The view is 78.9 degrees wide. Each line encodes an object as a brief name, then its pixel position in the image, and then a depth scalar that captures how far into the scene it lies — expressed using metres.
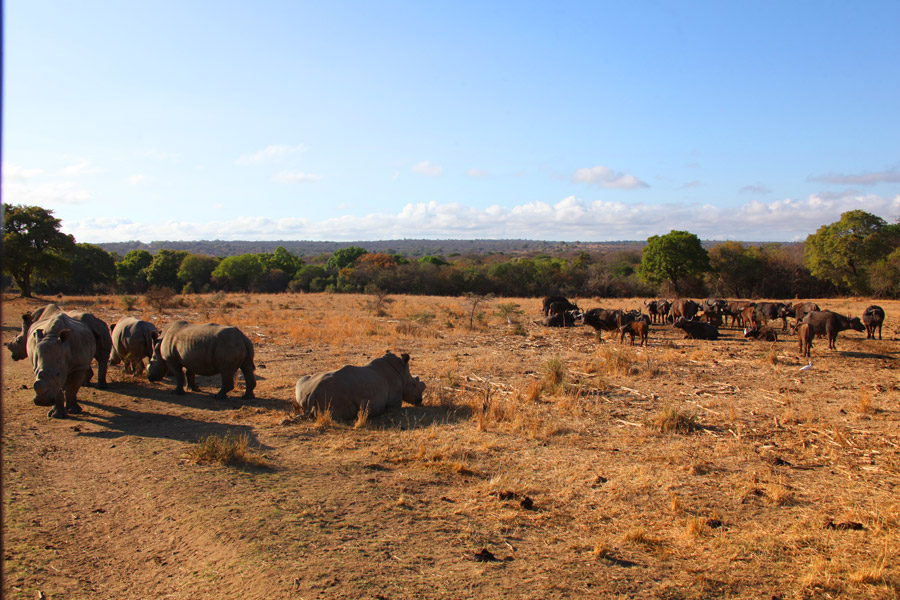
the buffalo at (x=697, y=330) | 20.39
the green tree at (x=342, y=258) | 75.38
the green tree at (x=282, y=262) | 63.01
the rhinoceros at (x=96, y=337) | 11.32
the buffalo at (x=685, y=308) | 24.17
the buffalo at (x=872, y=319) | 18.94
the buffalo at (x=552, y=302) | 26.89
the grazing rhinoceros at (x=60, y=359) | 8.75
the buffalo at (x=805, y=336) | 15.93
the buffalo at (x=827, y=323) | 17.06
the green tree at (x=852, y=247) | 43.28
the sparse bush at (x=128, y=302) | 29.27
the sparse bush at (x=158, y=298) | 29.81
